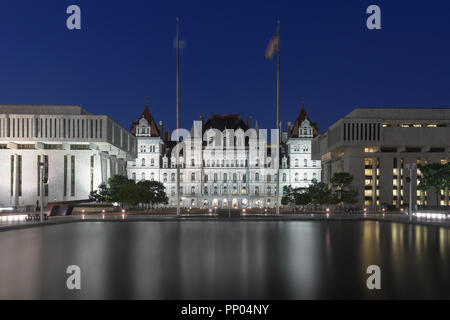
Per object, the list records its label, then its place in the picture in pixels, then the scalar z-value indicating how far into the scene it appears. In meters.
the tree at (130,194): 64.38
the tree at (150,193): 66.06
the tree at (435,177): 70.82
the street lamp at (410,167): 47.09
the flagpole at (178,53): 48.78
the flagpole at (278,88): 48.21
